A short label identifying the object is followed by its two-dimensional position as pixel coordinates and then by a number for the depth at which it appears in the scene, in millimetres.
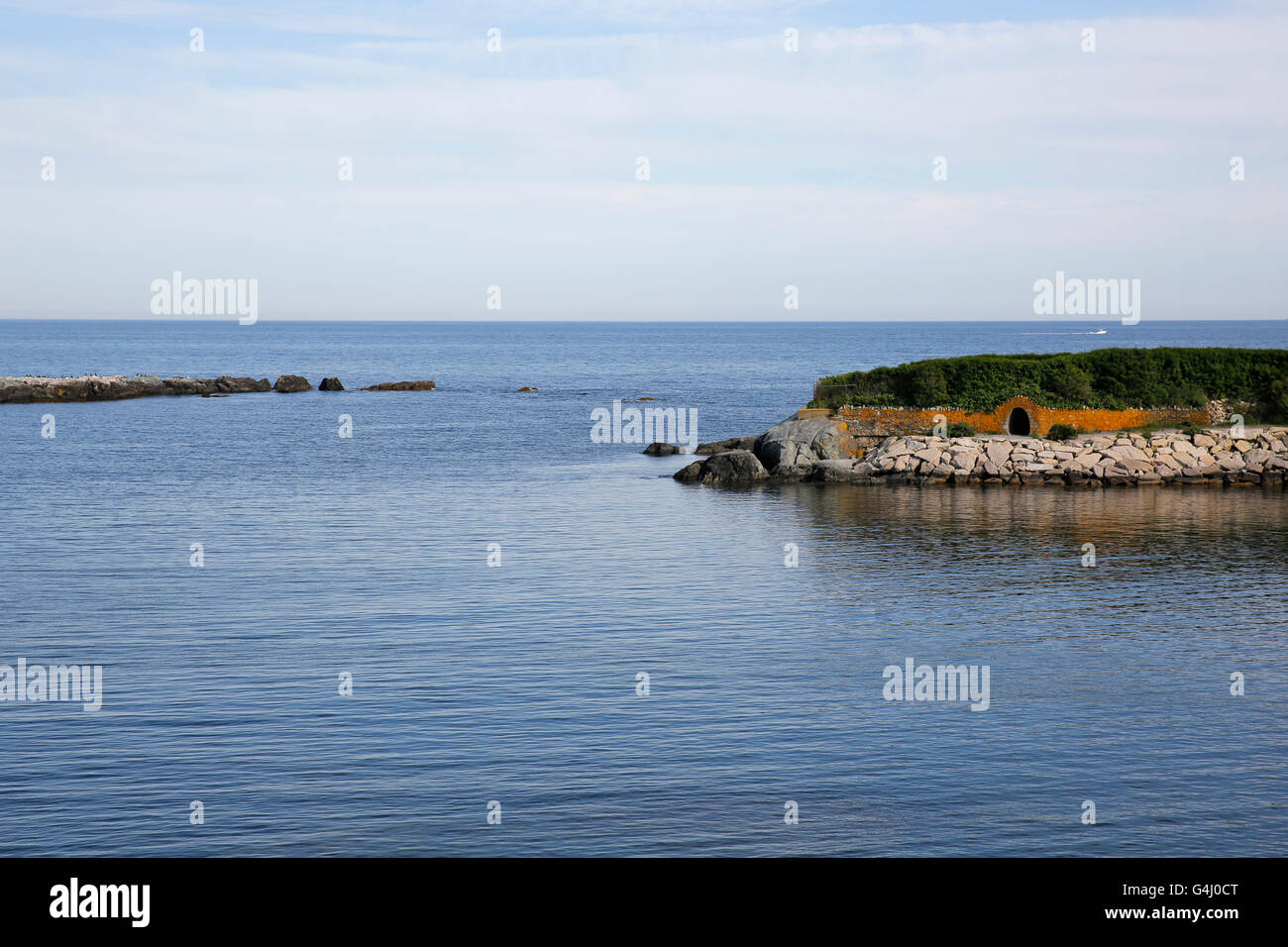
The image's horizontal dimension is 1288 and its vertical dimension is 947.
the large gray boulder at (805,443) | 58688
